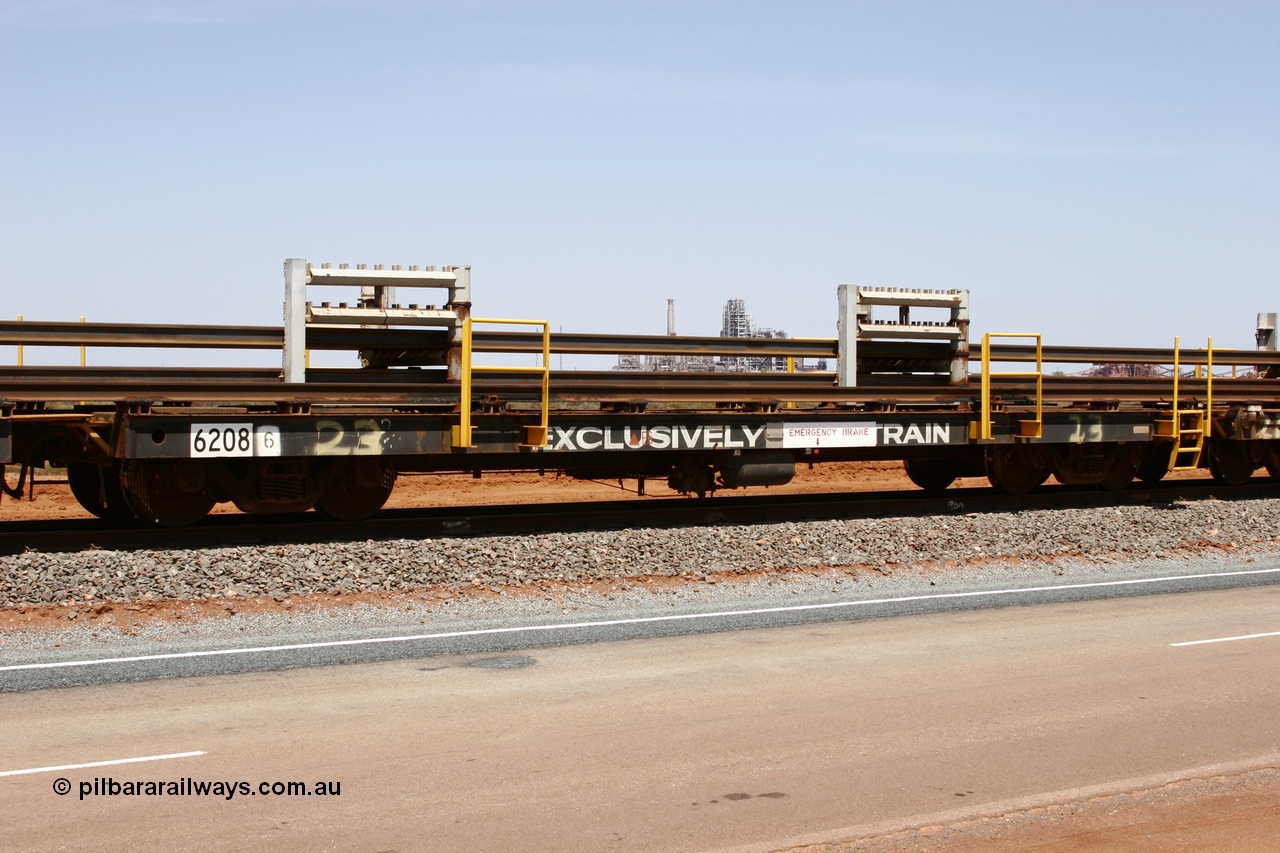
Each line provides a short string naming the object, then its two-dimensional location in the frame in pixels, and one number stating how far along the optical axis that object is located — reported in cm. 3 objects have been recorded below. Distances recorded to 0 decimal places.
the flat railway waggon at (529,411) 1149
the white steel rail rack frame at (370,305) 1180
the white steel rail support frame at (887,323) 1446
